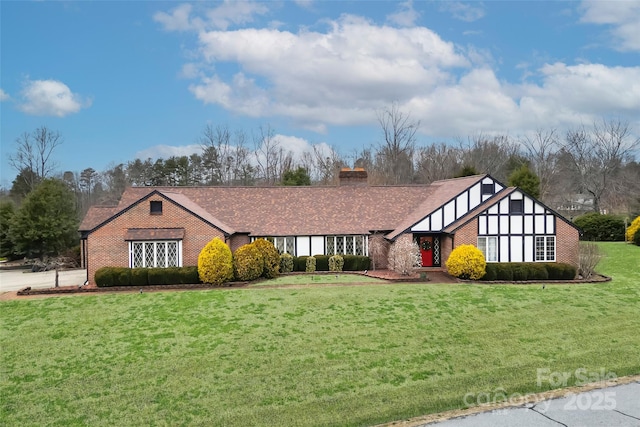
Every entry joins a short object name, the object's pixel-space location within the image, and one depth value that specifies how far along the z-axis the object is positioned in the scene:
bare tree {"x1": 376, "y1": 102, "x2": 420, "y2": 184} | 58.22
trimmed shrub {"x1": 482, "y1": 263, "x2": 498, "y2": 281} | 22.80
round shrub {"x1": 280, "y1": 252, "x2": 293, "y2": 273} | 25.30
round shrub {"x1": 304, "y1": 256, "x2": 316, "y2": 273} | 25.52
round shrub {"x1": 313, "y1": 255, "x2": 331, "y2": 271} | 25.70
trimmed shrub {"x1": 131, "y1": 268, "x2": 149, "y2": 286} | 21.84
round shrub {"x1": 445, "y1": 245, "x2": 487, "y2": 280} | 22.47
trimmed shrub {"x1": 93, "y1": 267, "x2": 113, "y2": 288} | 21.58
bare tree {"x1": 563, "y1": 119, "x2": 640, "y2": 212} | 57.12
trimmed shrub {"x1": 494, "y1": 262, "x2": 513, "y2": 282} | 22.81
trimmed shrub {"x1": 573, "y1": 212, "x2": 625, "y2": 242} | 40.06
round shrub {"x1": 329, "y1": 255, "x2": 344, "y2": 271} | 25.67
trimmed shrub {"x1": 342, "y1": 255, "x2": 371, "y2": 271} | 25.89
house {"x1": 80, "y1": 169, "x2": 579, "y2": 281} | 23.64
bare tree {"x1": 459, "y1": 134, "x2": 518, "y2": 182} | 62.44
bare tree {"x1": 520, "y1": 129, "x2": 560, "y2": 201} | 59.62
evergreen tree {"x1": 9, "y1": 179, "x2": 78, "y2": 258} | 33.56
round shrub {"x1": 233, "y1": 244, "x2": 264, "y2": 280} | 22.42
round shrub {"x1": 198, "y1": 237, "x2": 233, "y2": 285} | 21.89
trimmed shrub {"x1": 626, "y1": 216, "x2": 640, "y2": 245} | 35.73
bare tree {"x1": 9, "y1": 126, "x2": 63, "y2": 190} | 50.34
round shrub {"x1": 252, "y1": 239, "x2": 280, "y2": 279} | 23.38
